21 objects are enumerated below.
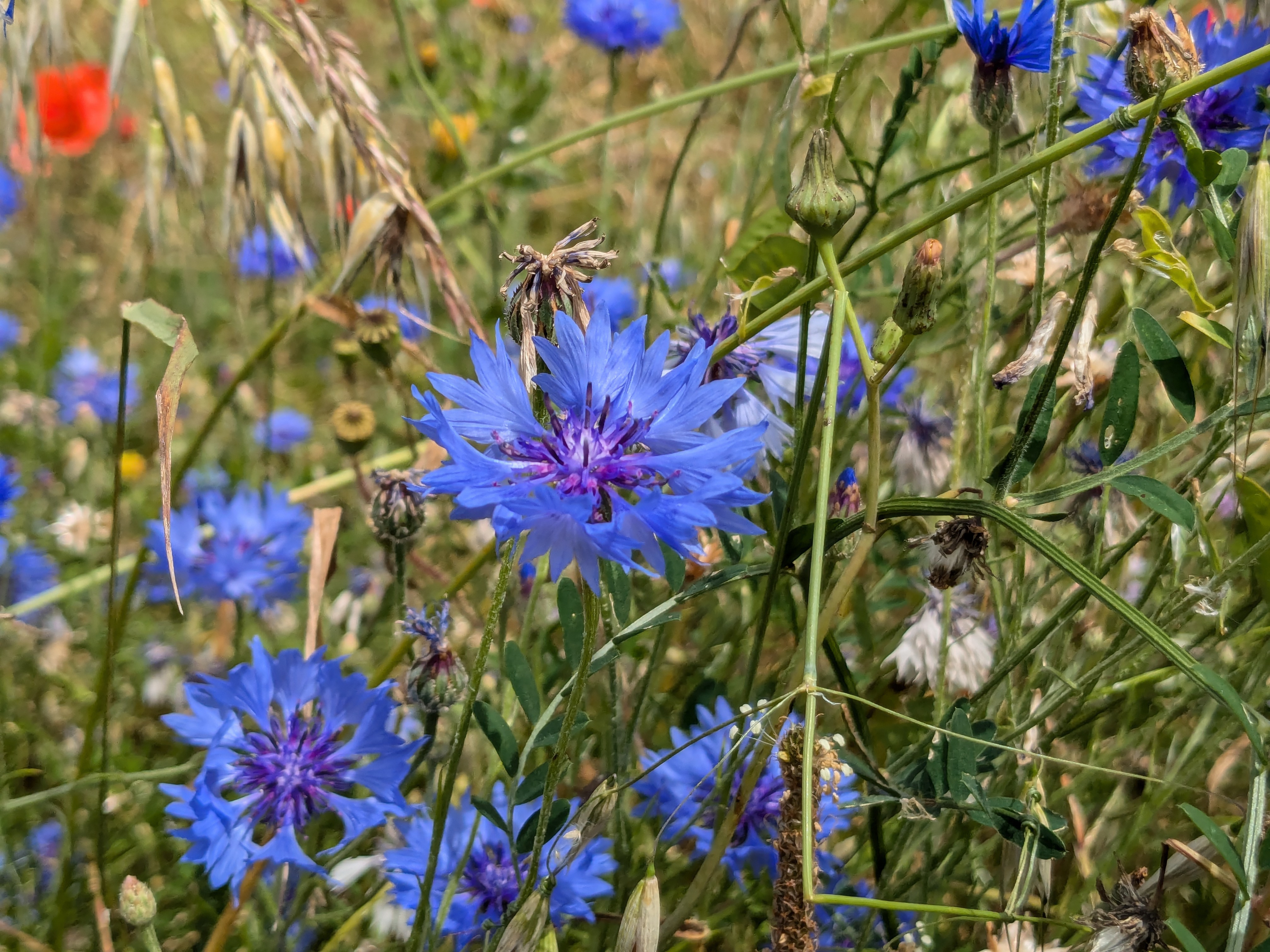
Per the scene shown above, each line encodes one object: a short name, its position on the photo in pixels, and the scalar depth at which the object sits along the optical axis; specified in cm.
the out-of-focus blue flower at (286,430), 56
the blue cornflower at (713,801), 28
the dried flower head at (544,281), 21
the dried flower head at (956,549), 23
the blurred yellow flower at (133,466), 53
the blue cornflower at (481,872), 26
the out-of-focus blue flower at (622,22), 50
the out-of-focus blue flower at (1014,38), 26
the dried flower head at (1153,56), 22
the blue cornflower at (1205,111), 27
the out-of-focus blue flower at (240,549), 38
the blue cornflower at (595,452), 19
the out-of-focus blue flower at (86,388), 55
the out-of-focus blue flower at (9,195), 64
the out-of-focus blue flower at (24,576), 40
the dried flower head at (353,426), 34
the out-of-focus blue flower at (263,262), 58
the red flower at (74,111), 63
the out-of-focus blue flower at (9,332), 56
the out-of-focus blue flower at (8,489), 37
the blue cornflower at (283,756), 26
